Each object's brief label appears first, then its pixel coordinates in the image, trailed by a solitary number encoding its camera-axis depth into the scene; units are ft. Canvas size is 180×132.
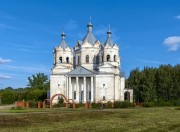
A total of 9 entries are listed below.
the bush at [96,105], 182.33
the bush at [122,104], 179.01
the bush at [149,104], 190.35
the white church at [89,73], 218.38
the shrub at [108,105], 178.51
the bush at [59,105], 201.22
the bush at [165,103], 197.86
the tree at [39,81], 339.42
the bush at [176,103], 200.23
